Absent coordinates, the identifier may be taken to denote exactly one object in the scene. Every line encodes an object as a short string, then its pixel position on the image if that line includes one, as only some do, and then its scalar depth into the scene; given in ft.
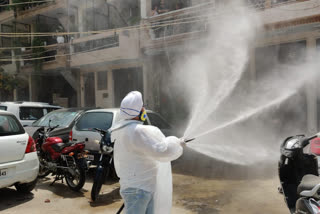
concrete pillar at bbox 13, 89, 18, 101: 59.72
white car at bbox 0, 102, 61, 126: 27.63
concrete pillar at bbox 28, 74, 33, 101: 56.26
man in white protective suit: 8.05
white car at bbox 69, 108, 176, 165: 19.93
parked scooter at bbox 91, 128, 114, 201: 15.75
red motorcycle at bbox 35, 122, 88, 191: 17.70
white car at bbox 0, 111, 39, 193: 15.07
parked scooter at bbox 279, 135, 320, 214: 9.37
